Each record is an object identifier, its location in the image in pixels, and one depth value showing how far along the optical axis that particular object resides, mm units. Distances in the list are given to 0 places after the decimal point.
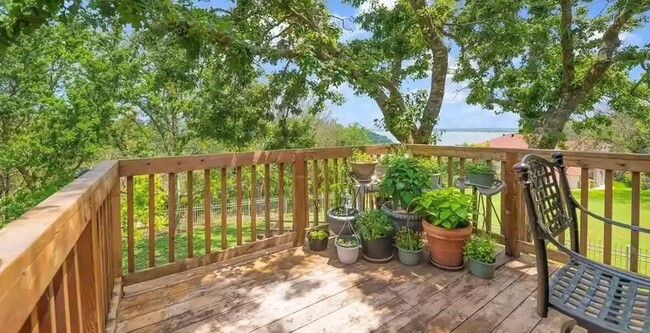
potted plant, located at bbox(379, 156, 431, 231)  3012
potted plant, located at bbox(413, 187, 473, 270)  2738
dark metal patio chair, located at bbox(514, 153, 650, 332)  1161
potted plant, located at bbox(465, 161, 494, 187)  2922
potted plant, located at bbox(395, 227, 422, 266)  2920
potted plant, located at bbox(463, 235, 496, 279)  2656
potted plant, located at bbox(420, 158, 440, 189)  3171
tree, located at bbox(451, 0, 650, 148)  5383
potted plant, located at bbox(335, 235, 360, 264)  2957
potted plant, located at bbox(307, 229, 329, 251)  3248
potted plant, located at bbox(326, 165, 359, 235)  3221
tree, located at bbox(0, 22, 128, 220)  10523
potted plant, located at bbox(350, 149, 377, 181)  3314
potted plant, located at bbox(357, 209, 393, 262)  2965
